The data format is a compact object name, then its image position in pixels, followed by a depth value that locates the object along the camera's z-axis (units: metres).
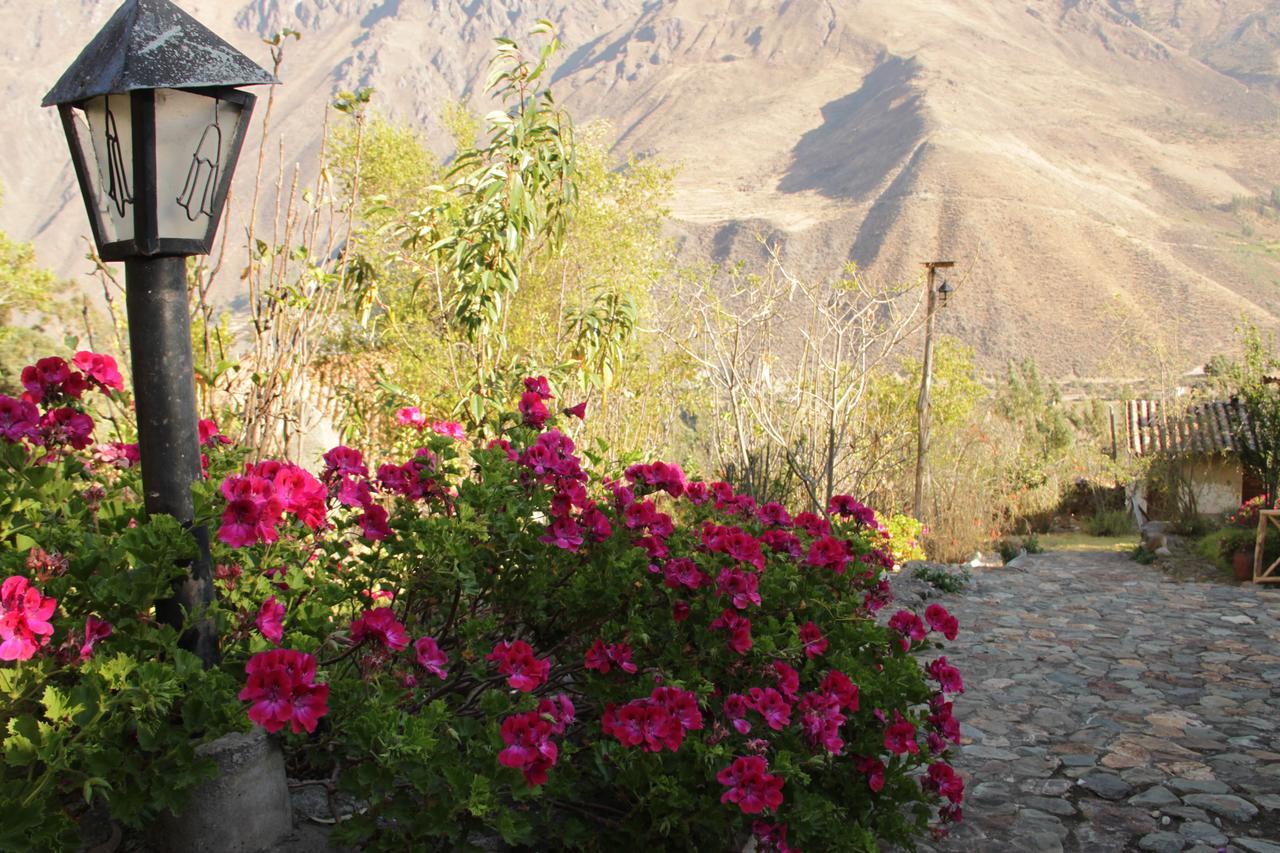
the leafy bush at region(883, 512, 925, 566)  8.36
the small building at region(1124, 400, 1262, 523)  13.34
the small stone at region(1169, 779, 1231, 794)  3.29
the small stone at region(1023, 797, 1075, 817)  3.06
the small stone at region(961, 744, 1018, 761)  3.58
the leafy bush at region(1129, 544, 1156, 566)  9.84
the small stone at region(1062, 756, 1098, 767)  3.51
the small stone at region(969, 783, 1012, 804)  3.14
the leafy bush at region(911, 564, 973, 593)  7.01
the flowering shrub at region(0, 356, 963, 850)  1.53
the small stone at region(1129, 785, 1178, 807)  3.17
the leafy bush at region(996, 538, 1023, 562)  10.67
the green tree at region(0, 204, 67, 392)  9.94
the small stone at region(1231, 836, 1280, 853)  2.81
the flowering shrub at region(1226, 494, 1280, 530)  9.38
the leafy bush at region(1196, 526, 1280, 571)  8.23
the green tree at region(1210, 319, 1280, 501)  9.48
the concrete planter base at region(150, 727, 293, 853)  1.67
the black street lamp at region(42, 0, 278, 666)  1.66
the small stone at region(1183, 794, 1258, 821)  3.07
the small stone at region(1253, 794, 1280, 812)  3.14
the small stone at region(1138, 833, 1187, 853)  2.80
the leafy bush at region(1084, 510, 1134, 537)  14.27
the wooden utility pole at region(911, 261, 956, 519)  9.58
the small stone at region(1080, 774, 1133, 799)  3.23
